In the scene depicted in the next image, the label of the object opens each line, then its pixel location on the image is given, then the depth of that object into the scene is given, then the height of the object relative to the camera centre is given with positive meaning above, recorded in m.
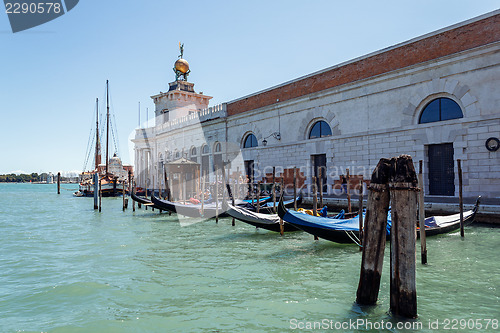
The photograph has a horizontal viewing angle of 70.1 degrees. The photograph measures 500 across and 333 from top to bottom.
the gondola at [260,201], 14.43 -0.93
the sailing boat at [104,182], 36.26 -0.04
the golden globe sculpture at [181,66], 35.75 +11.57
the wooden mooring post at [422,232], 6.63 -1.05
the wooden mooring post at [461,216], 8.77 -1.01
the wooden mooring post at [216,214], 13.03 -1.27
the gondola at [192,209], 14.04 -1.18
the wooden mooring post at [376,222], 4.17 -0.53
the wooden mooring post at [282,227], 9.83 -1.34
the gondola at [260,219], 9.89 -1.12
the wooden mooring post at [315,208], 9.09 -0.79
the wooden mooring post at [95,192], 20.50 -0.58
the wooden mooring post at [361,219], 7.11 -0.86
